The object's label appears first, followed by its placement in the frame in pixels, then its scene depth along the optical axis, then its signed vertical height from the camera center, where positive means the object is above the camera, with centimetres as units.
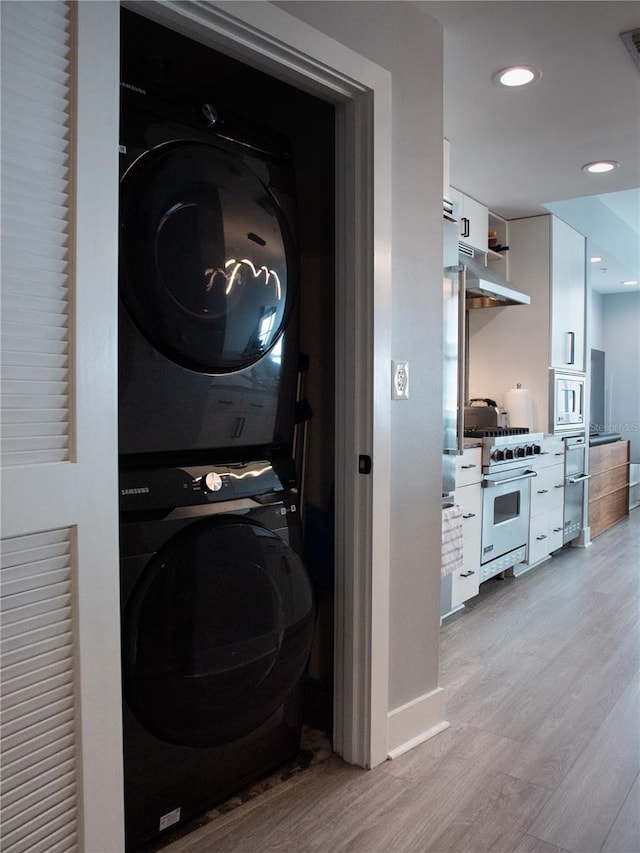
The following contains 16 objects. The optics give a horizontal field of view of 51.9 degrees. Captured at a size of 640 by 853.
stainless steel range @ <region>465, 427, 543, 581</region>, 361 -48
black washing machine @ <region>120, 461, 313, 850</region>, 150 -54
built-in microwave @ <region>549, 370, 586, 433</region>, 454 +7
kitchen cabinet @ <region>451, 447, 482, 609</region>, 335 -58
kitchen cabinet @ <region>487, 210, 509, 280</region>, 467 +120
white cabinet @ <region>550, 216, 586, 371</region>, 458 +84
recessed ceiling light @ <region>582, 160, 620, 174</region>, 356 +135
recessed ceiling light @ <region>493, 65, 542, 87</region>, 248 +129
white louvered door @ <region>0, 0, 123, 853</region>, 113 -4
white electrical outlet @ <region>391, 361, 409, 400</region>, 199 +9
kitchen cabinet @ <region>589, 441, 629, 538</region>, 547 -66
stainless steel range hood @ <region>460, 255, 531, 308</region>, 365 +72
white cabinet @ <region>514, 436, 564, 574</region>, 425 -62
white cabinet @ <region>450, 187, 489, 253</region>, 403 +121
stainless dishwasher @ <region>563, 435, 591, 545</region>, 476 -53
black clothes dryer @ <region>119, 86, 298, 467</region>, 149 +31
